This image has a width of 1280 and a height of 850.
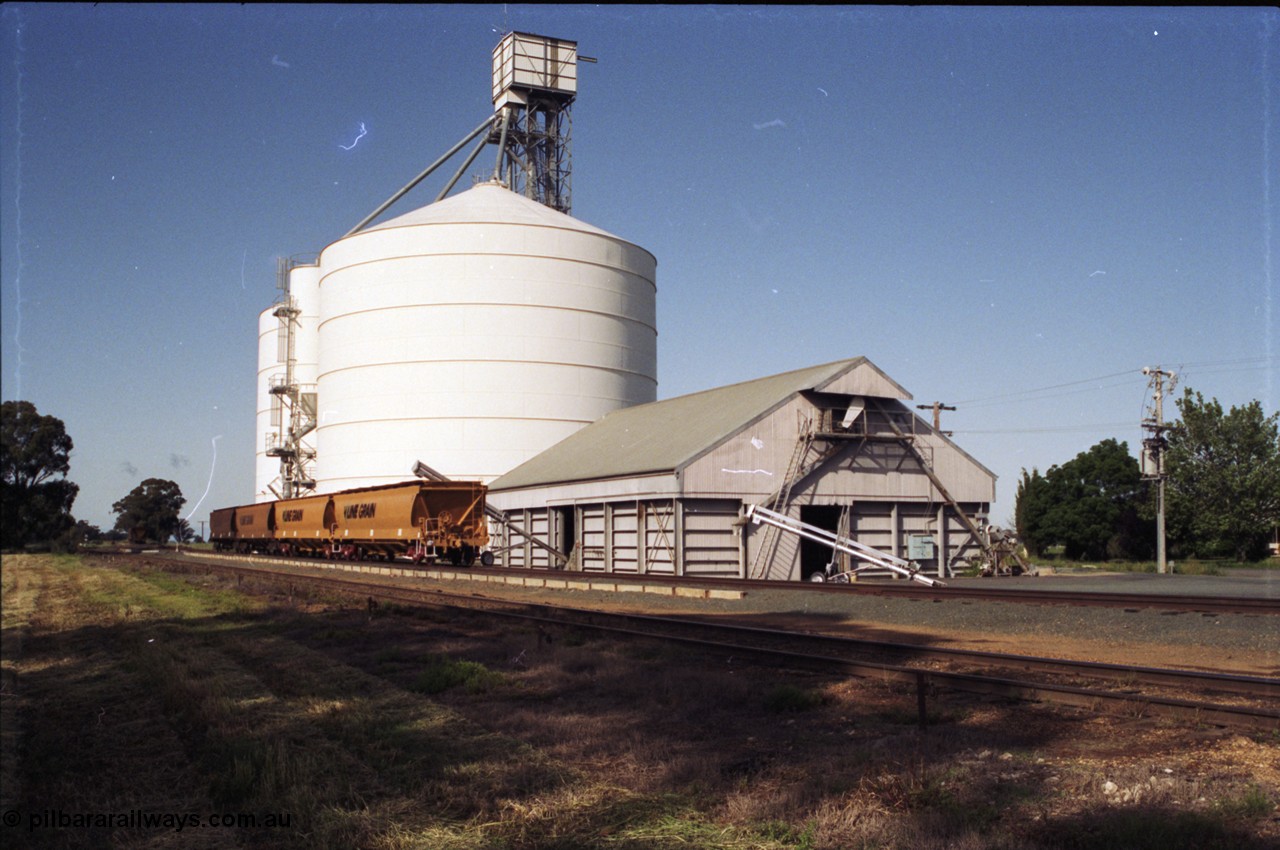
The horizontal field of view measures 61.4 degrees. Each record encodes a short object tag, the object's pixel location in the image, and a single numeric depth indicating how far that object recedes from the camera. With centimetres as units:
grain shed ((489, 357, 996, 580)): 3650
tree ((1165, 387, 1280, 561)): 6075
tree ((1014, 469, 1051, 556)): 7338
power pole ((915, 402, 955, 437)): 4159
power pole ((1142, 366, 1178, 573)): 4750
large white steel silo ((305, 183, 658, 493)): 5416
